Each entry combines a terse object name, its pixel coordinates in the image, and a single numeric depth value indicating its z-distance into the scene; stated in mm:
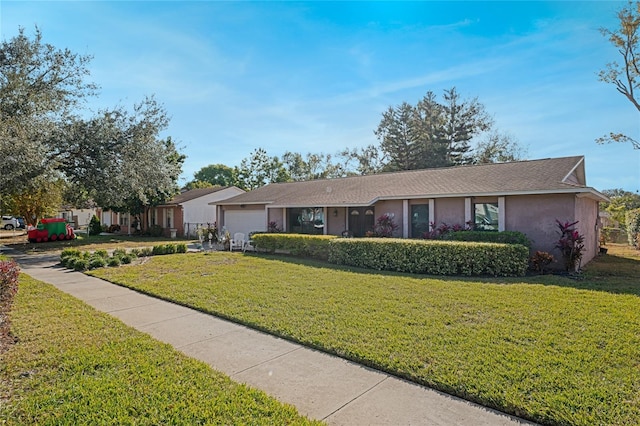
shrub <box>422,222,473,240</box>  12156
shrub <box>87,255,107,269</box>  11180
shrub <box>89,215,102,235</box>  29547
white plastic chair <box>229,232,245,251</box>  16556
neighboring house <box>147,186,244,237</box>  25469
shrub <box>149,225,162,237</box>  27020
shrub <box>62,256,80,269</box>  11342
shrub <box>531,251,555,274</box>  9781
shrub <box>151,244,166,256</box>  14809
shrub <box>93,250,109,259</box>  12041
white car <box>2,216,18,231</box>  38438
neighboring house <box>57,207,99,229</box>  44594
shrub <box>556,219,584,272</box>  9648
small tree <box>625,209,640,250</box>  16691
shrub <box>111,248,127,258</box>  12250
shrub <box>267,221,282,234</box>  17831
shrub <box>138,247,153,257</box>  14255
